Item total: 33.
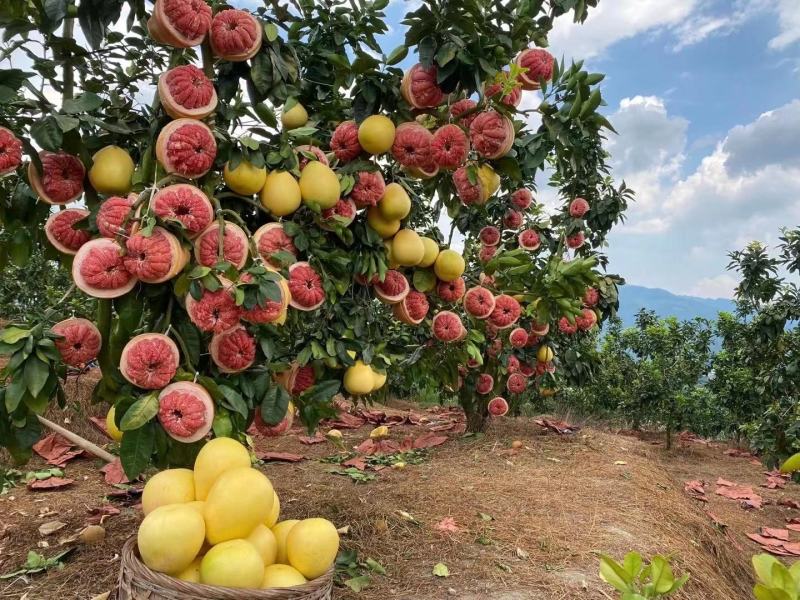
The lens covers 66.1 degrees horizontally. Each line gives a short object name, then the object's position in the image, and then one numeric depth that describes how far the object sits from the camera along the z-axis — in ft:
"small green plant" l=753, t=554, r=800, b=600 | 2.68
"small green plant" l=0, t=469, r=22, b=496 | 12.20
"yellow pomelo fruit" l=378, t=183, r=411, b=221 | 7.06
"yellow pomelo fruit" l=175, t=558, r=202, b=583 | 4.75
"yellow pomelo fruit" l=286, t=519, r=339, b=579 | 5.03
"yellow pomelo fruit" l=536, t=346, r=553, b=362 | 18.25
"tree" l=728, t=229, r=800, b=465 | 18.02
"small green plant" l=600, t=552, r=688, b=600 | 3.09
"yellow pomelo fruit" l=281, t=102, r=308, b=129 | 7.38
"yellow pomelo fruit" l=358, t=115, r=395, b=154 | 6.37
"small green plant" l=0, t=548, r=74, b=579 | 8.08
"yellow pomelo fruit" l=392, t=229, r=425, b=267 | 7.30
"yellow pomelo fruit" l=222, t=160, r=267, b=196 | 5.97
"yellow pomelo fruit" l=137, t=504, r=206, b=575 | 4.57
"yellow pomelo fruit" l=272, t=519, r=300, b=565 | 5.30
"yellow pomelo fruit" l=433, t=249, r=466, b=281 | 7.98
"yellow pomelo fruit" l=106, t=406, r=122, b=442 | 5.93
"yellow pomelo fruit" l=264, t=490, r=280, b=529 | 5.48
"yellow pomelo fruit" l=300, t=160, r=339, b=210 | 6.30
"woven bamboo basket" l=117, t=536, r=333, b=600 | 4.42
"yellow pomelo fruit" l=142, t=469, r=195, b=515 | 5.18
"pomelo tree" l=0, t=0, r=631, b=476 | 5.27
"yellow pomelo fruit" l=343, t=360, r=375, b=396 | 7.25
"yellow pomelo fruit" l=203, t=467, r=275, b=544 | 4.74
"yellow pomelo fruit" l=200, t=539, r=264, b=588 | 4.52
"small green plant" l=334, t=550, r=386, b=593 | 7.95
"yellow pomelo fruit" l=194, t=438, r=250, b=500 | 5.13
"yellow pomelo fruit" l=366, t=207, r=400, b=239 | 7.20
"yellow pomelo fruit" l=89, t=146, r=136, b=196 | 5.99
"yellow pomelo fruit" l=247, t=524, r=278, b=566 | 5.08
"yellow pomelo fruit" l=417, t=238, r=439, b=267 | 7.87
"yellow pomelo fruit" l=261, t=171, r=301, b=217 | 6.20
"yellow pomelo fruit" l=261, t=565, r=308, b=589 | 4.81
